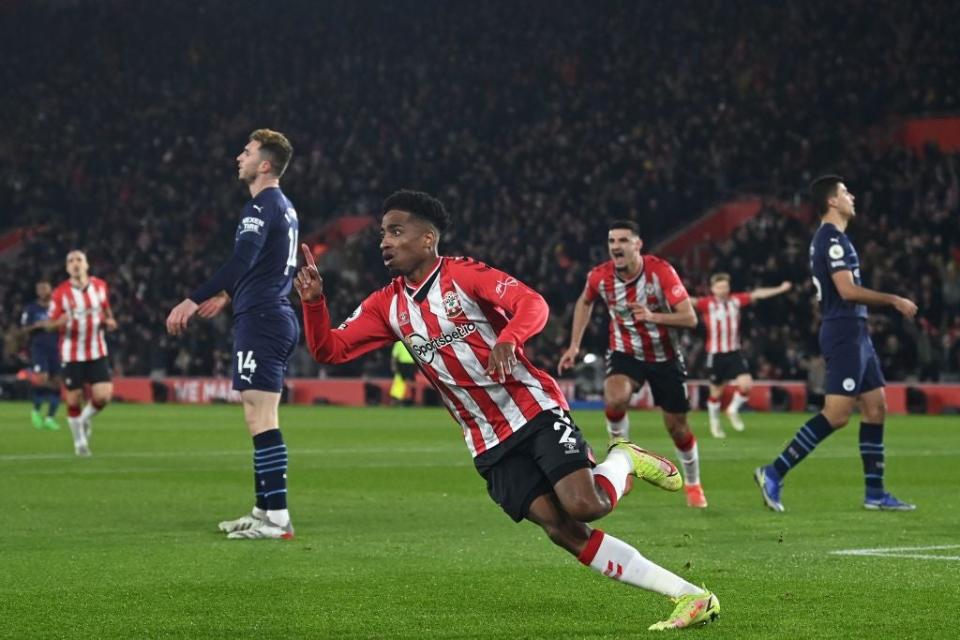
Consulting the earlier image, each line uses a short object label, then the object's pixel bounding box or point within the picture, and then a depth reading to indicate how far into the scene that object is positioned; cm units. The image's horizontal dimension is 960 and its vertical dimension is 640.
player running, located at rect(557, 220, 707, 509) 1202
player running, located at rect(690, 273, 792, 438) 2316
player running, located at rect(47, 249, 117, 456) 1777
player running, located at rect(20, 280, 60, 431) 2492
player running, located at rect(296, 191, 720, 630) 615
